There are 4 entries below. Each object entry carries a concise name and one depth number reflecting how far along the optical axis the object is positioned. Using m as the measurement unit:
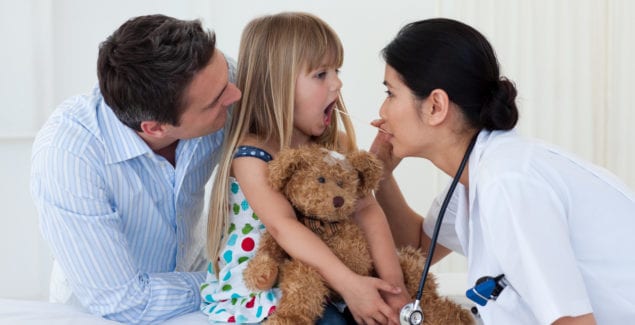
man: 1.81
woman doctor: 1.41
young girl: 1.74
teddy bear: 1.70
